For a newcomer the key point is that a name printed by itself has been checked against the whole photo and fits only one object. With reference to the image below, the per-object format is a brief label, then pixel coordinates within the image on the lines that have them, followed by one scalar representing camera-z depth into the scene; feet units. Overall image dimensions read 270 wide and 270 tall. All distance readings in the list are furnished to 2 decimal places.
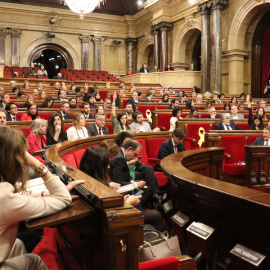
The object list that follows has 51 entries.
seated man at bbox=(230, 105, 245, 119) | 21.54
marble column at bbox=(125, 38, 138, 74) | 60.75
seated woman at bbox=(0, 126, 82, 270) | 3.57
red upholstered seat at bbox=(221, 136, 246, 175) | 15.40
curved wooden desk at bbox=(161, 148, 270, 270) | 4.87
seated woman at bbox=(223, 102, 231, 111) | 26.66
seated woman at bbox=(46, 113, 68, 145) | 13.23
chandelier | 39.70
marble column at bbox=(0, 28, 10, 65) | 52.47
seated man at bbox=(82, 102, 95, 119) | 18.59
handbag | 5.06
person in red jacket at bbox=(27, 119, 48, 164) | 11.14
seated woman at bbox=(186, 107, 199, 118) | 21.24
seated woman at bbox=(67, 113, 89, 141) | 14.34
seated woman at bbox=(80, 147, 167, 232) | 6.07
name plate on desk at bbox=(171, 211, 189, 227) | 6.48
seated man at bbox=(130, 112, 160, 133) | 17.33
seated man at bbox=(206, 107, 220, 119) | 20.99
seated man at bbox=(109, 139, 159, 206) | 9.33
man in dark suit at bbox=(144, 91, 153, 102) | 27.32
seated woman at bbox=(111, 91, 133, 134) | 16.35
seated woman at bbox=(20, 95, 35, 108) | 18.89
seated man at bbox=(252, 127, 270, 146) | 14.84
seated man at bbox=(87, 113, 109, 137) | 15.43
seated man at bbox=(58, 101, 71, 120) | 18.12
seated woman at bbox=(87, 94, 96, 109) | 23.73
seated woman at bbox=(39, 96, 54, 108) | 19.54
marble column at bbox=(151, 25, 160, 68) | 51.75
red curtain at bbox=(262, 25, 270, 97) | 40.29
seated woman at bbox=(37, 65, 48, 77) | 43.00
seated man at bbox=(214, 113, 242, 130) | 17.94
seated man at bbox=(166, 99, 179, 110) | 23.54
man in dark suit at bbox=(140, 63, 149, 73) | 47.56
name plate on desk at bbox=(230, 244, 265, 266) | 4.80
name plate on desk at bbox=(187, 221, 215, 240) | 5.66
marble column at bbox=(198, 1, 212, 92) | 41.24
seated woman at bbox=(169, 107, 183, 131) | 19.14
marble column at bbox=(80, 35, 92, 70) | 58.09
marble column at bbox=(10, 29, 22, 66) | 53.42
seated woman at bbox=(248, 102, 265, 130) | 18.44
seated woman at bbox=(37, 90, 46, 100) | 23.72
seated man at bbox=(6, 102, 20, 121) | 16.71
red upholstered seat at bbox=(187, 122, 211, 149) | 18.00
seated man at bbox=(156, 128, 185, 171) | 13.32
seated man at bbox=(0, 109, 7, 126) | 12.92
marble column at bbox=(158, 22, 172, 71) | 50.37
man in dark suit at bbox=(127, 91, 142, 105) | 25.99
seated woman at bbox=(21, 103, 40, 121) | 16.76
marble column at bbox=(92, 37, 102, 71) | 58.75
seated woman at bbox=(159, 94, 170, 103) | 27.12
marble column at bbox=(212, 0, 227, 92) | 39.60
